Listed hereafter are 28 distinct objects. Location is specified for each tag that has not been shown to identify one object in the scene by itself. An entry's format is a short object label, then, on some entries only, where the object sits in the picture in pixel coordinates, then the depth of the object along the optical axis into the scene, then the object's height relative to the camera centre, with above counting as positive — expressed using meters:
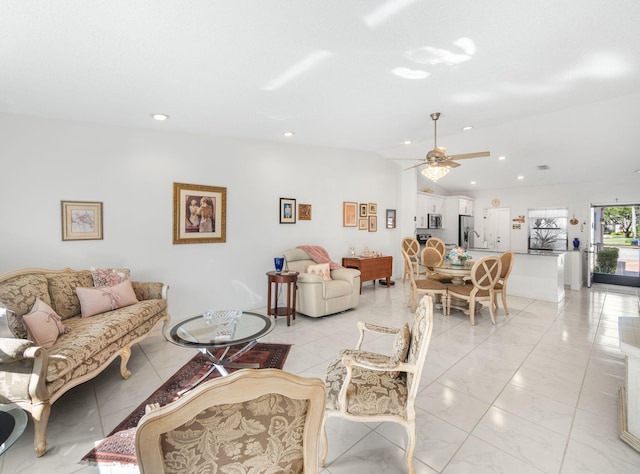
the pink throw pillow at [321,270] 4.70 -0.63
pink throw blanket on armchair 5.00 -0.41
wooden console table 5.73 -0.70
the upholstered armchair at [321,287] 4.32 -0.85
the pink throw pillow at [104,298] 2.93 -0.70
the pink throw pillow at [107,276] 3.19 -0.51
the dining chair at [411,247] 6.70 -0.37
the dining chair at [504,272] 4.32 -0.60
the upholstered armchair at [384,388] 1.63 -0.93
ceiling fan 3.74 +0.92
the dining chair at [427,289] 4.52 -0.89
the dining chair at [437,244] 6.62 -0.30
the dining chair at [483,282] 4.02 -0.70
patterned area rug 1.72 -1.34
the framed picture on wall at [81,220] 3.34 +0.11
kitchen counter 5.23 -0.82
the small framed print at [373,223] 6.49 +0.17
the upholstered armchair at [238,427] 0.76 -0.56
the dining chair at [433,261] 5.09 -0.52
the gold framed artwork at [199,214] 4.05 +0.24
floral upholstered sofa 1.85 -0.82
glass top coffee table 2.35 -0.87
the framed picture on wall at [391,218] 6.87 +0.29
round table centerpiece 4.69 -0.41
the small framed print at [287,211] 5.03 +0.34
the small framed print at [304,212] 5.27 +0.34
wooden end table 4.20 -0.86
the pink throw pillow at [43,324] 2.22 -0.74
